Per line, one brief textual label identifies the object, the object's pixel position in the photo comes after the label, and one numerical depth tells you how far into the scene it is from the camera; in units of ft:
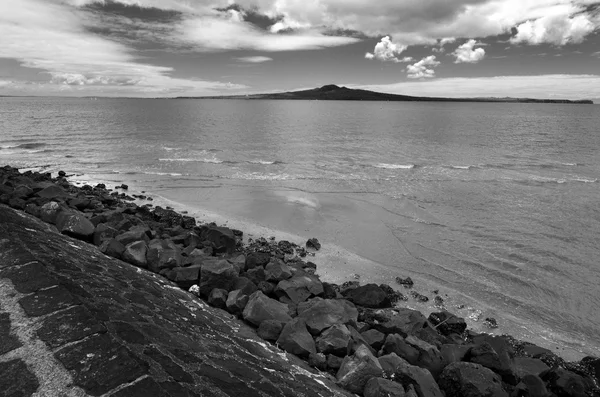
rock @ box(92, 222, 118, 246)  33.26
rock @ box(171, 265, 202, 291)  29.48
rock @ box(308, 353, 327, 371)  21.59
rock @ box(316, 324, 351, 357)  22.76
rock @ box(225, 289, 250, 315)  26.48
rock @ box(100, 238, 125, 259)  30.91
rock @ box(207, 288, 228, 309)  27.27
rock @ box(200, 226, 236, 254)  40.01
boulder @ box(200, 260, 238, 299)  28.89
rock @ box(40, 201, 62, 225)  35.27
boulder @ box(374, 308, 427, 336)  26.71
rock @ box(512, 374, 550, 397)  21.97
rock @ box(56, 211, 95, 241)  32.99
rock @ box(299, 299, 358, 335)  25.19
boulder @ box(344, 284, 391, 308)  31.63
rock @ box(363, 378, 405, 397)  18.49
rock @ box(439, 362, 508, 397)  20.51
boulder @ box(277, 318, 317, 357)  22.28
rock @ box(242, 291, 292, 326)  25.25
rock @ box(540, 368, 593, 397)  22.48
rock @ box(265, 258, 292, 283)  32.55
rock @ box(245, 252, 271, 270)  35.21
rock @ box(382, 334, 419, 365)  23.21
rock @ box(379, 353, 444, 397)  19.90
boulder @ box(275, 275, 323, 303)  30.32
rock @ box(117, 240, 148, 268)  30.96
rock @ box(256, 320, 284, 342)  23.73
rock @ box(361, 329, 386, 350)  24.82
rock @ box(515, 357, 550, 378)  23.70
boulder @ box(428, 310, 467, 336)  29.25
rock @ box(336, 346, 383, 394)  19.66
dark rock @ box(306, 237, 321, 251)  44.65
